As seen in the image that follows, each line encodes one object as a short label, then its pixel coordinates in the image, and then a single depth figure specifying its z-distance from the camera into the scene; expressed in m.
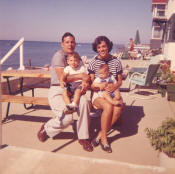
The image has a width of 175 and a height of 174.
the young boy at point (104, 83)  3.87
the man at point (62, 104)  3.58
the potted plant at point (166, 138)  2.67
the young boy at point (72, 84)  3.60
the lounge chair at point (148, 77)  6.83
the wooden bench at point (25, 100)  4.05
